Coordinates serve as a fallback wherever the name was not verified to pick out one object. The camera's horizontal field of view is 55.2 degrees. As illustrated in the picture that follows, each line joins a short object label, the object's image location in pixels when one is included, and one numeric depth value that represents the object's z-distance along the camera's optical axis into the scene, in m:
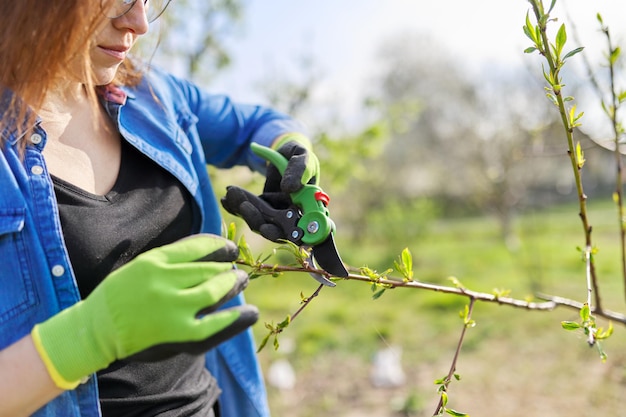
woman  0.95
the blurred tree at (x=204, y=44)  4.68
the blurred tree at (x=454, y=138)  13.52
